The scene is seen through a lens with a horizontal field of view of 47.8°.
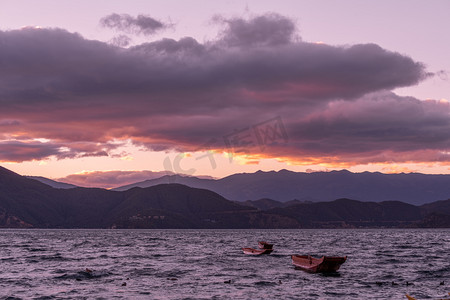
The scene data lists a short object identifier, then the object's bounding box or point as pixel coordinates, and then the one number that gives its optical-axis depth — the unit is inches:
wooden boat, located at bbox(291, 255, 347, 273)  3063.5
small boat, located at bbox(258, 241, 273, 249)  5068.9
